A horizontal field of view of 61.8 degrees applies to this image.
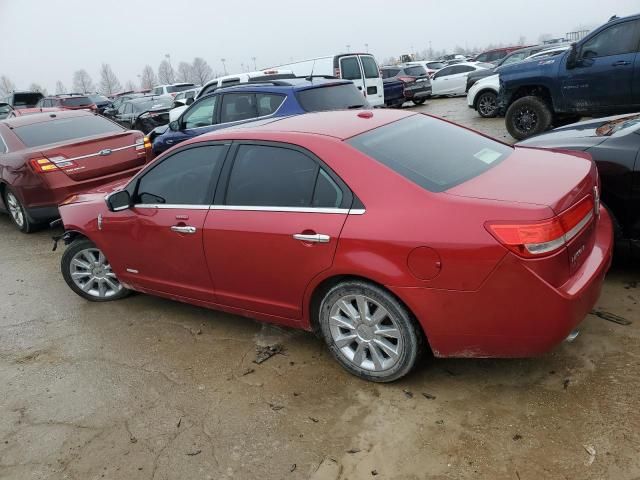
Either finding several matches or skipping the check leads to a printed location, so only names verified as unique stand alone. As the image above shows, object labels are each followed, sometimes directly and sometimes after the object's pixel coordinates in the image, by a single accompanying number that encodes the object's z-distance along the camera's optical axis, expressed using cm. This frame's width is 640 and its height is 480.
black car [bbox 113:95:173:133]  1485
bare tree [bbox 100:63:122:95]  10100
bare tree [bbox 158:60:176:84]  10426
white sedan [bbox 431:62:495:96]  1973
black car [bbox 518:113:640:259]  365
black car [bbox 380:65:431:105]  1820
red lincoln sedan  257
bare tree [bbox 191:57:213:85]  10919
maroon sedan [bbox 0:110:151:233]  669
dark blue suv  702
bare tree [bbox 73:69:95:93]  10328
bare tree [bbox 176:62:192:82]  11275
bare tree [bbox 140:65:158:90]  10919
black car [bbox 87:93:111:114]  2123
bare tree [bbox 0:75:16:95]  10253
